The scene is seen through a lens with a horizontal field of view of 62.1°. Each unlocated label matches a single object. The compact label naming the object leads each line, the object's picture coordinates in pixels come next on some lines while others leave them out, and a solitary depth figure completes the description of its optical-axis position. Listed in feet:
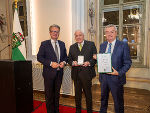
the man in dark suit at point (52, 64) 7.00
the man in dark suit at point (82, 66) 6.90
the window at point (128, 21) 12.26
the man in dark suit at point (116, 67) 5.84
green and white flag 8.55
